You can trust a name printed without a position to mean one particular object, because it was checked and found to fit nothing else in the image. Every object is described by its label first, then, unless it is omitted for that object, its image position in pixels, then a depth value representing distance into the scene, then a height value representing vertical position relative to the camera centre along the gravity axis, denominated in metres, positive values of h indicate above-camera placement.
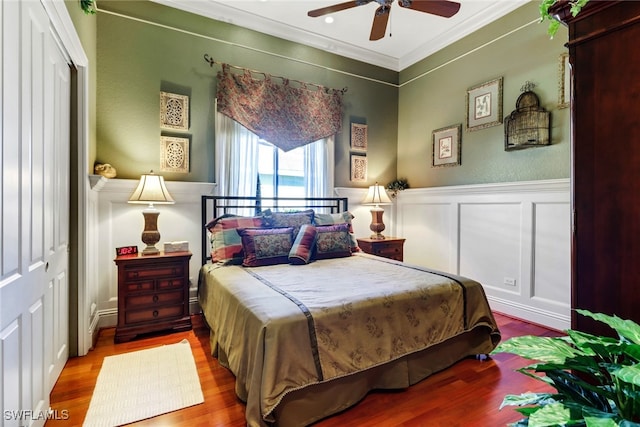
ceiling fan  2.45 +1.69
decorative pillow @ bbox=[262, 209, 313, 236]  3.21 -0.09
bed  1.54 -0.70
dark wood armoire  1.06 +0.21
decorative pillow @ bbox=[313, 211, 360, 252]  3.43 -0.10
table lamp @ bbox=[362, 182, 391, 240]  4.09 +0.13
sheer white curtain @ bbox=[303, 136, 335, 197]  3.98 +0.57
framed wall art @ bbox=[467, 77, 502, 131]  3.38 +1.24
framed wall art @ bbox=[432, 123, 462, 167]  3.83 +0.86
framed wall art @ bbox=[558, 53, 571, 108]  2.77 +1.21
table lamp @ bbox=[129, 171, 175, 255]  2.76 +0.09
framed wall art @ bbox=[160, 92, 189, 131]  3.20 +1.04
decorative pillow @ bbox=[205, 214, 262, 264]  2.88 -0.27
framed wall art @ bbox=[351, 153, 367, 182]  4.33 +0.63
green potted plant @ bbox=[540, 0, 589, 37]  1.09 +0.74
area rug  1.71 -1.13
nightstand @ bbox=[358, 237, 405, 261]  3.89 -0.45
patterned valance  3.45 +1.26
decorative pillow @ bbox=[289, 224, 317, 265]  2.88 -0.34
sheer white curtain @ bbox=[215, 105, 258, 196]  3.44 +0.61
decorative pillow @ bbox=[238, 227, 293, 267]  2.80 -0.33
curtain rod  3.38 +1.64
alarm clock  2.76 -0.37
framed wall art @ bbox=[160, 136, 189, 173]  3.21 +0.59
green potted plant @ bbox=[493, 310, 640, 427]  0.70 -0.43
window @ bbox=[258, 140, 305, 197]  3.73 +0.50
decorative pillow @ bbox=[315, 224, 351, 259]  3.11 -0.31
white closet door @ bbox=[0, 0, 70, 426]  1.19 -0.01
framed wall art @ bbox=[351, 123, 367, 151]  4.32 +1.06
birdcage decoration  2.93 +0.88
